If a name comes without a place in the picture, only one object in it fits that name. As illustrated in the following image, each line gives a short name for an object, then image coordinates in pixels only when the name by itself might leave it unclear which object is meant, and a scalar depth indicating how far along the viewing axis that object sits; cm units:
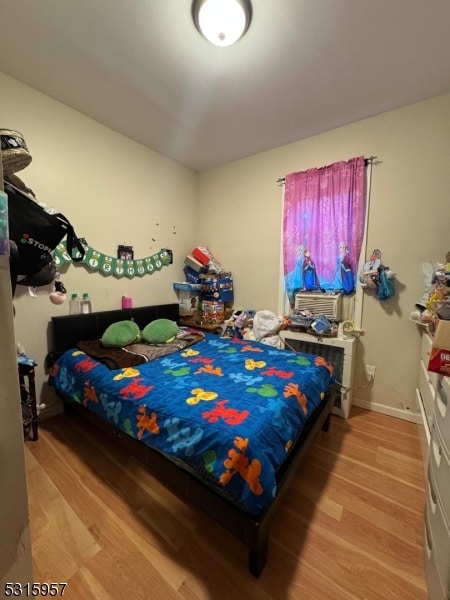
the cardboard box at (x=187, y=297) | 321
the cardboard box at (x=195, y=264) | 327
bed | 104
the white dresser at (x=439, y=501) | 86
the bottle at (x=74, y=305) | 231
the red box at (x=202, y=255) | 328
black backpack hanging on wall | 128
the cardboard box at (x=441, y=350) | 101
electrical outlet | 236
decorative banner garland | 219
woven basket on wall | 121
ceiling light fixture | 130
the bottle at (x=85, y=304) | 237
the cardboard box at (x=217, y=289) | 310
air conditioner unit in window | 245
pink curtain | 235
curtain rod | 224
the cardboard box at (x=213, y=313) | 309
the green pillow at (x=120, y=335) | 215
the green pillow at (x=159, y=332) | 235
